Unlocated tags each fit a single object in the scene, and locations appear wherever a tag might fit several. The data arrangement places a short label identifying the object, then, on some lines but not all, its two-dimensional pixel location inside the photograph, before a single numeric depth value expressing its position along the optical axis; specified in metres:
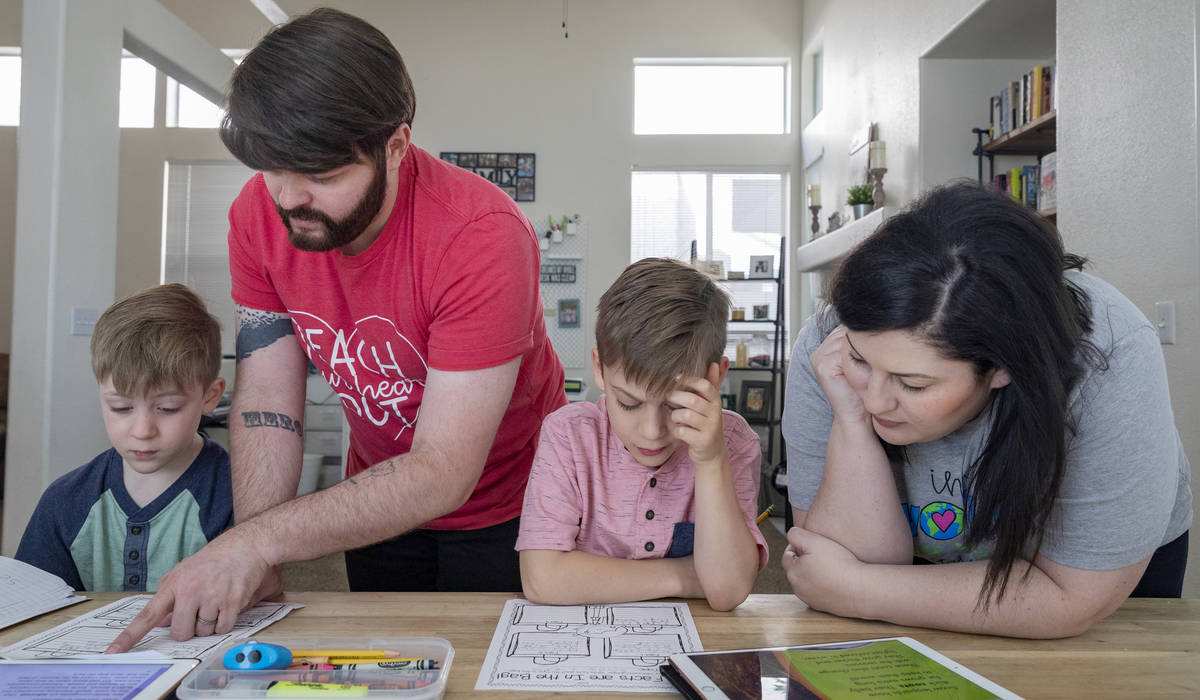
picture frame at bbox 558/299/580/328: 6.03
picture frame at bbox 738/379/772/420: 5.05
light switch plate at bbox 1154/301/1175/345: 2.12
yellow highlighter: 0.60
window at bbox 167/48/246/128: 5.89
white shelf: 4.03
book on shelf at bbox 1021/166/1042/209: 3.27
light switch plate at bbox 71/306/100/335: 2.61
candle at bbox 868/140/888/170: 4.14
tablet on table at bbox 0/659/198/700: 0.63
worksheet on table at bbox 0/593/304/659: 0.75
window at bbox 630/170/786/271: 6.09
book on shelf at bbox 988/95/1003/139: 3.53
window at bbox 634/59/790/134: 6.11
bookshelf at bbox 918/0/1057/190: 3.60
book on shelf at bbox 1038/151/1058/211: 2.94
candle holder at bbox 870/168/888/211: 4.12
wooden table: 0.70
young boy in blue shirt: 1.20
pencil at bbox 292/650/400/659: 0.68
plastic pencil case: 0.61
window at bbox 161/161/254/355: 5.94
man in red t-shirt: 0.89
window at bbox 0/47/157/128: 5.88
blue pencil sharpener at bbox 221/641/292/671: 0.65
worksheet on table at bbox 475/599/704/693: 0.68
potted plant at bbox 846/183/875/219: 4.23
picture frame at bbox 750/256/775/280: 5.99
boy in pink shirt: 0.94
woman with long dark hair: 0.77
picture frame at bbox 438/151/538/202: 5.98
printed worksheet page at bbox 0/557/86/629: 0.85
